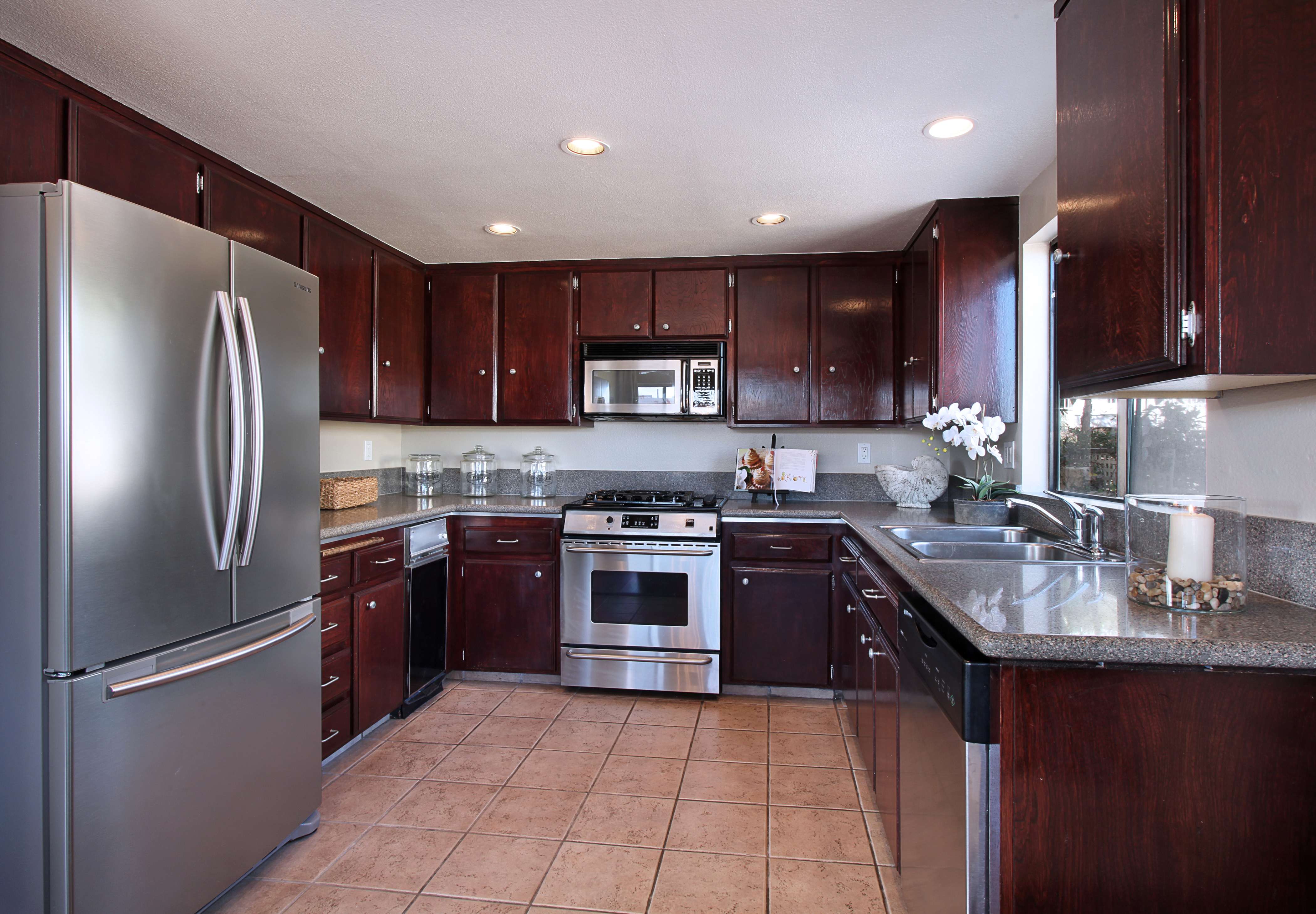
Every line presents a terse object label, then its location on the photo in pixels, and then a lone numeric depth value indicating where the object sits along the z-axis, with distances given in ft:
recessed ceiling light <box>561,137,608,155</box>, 7.57
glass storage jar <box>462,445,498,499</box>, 13.21
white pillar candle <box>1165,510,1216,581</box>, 4.20
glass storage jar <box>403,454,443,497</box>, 12.89
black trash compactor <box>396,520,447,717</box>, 10.15
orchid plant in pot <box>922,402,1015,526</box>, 8.61
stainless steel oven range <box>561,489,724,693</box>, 10.82
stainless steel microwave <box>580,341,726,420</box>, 12.09
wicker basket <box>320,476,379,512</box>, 10.18
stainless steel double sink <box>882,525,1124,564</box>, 6.93
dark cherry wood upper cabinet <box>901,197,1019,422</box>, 9.09
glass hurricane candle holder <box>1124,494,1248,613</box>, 4.18
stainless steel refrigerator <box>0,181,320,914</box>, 4.57
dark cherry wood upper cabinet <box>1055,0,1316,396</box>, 3.72
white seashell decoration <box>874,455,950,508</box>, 10.78
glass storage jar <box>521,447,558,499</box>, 13.24
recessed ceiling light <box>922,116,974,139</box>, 7.02
